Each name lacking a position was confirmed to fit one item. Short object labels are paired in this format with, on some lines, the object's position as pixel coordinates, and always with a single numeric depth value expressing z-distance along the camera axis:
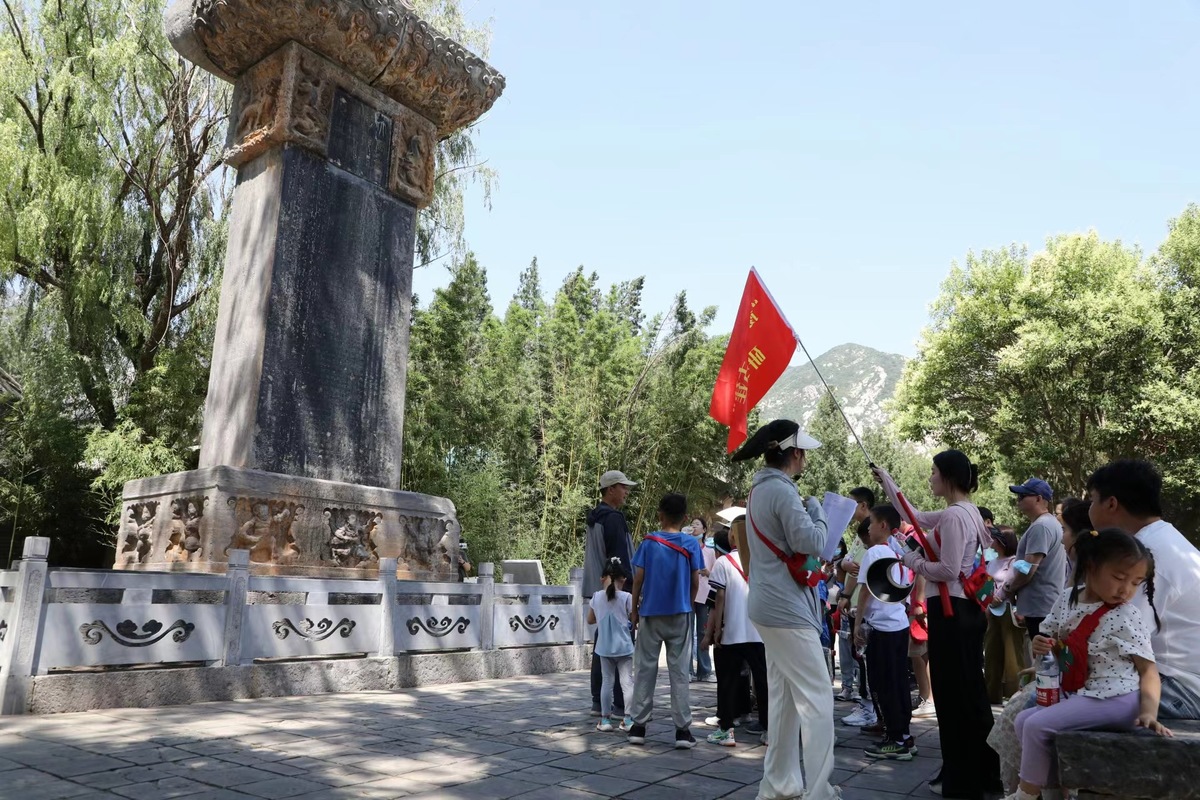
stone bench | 2.27
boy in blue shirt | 4.93
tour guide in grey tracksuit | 3.39
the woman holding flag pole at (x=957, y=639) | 3.75
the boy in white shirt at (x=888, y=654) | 4.62
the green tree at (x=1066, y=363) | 17.52
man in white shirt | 2.62
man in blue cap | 5.28
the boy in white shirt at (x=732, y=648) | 5.01
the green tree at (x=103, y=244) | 13.97
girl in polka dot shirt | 2.53
